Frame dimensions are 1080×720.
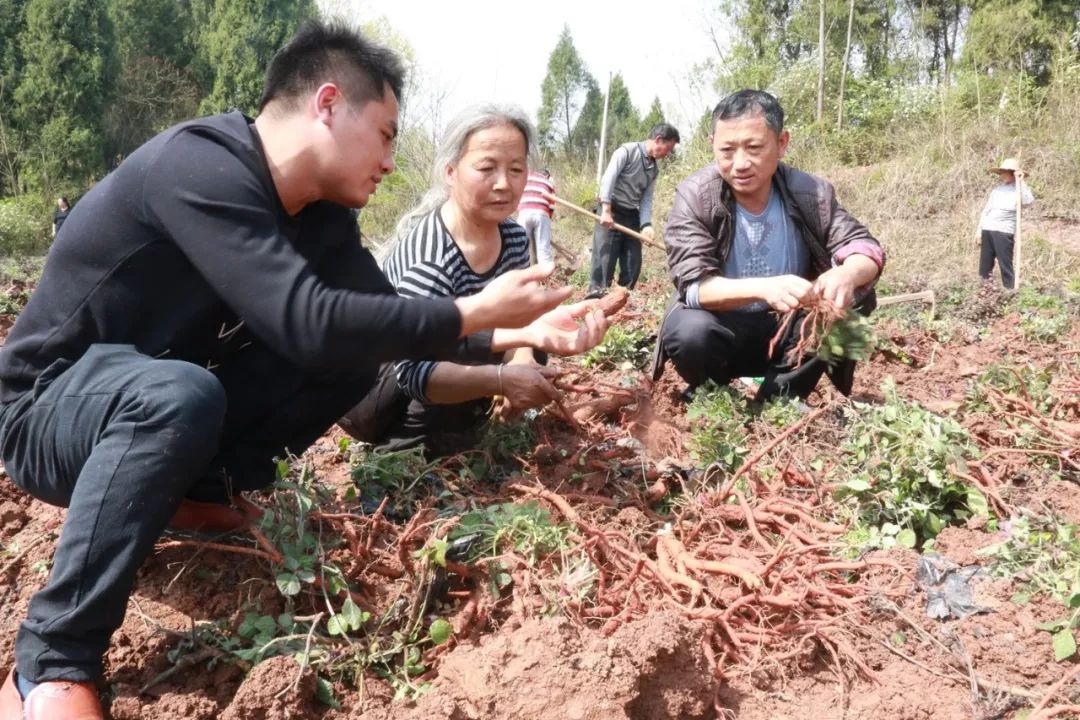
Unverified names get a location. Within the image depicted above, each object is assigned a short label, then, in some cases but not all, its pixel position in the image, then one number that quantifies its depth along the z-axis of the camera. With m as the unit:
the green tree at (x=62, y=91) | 20.42
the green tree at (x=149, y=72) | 23.88
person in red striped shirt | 7.74
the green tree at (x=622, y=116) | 35.81
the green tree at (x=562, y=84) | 39.62
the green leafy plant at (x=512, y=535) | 2.00
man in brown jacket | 3.19
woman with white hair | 2.65
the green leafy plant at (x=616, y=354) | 4.43
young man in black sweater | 1.48
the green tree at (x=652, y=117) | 35.03
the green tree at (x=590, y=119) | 38.19
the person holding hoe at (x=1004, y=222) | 8.65
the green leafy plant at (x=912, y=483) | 2.27
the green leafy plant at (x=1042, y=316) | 5.16
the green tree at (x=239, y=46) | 26.03
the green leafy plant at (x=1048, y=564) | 1.71
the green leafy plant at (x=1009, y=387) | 2.99
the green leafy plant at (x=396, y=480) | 2.42
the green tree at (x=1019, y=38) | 17.70
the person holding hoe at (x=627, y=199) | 7.94
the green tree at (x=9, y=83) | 19.95
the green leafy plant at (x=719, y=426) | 2.78
